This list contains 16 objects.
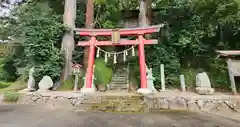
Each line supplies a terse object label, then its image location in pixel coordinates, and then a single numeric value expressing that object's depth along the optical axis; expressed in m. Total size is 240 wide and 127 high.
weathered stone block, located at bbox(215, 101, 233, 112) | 6.27
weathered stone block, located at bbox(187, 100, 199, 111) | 6.55
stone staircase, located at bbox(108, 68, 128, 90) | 10.17
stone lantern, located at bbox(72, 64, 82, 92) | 9.02
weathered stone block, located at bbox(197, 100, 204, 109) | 6.51
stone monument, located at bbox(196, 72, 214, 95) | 7.27
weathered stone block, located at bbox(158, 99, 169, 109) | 6.83
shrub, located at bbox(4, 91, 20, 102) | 7.88
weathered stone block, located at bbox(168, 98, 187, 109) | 6.68
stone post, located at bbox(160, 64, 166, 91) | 9.04
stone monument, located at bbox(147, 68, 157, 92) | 8.50
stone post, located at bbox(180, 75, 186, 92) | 8.76
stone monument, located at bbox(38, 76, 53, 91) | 8.65
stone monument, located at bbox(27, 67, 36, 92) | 9.07
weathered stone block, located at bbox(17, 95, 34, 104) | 7.69
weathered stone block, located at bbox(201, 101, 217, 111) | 6.41
